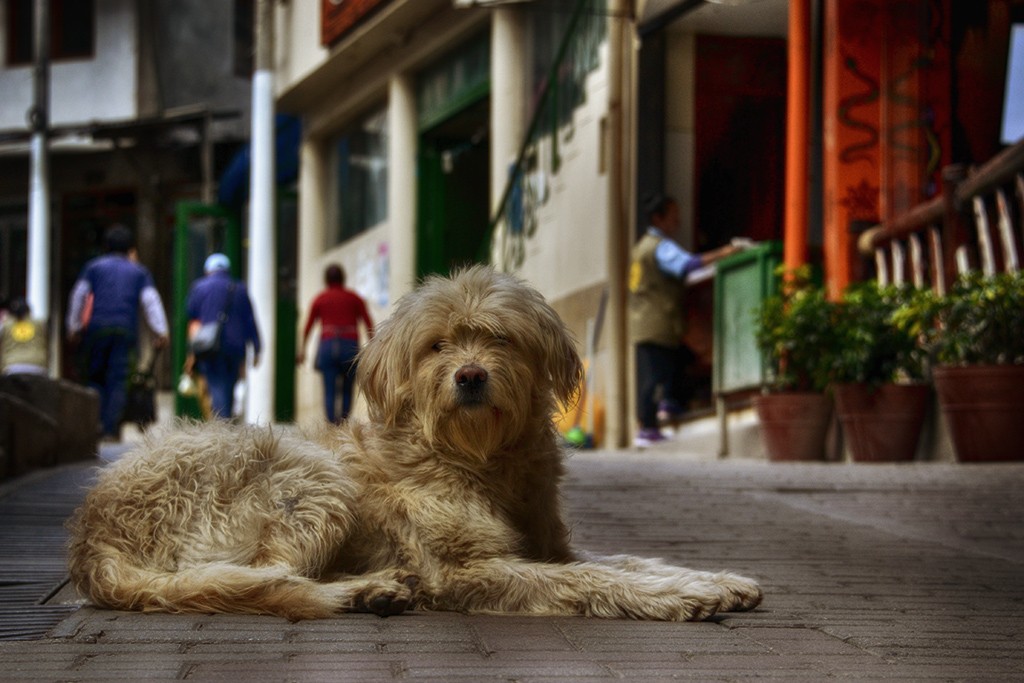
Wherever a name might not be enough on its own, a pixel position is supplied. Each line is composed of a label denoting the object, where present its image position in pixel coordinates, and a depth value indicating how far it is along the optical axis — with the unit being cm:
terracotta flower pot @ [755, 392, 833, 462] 1245
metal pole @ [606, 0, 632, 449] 1661
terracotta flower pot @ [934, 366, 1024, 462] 1056
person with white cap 1577
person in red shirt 1681
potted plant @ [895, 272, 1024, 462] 1059
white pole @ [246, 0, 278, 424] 2414
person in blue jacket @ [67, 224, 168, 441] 1566
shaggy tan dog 509
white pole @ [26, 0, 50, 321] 3055
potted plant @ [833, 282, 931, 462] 1163
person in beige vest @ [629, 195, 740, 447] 1520
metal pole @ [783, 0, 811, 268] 1359
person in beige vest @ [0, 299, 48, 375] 1817
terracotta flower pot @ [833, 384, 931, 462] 1162
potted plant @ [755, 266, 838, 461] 1234
